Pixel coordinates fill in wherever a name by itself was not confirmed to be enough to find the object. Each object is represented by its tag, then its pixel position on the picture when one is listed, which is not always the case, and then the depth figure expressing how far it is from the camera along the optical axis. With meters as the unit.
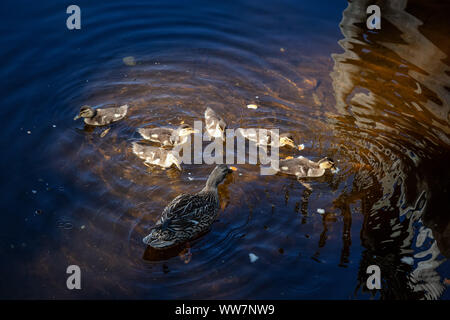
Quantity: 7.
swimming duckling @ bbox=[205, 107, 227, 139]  5.92
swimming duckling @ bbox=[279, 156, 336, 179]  5.34
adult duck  4.34
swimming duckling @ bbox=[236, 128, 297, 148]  5.77
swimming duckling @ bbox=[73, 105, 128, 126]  6.00
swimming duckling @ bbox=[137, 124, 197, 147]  5.79
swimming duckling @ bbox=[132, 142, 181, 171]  5.47
